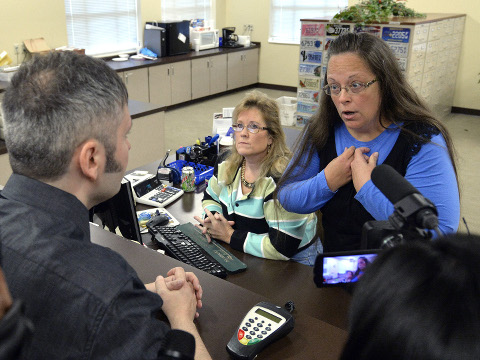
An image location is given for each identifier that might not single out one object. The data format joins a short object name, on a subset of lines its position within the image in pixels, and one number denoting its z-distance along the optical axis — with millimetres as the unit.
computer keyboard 1666
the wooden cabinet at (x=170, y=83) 6480
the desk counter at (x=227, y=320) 1021
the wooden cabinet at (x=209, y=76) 7152
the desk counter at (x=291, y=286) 1461
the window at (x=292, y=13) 7500
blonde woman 1823
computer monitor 1586
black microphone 653
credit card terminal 992
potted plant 4848
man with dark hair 764
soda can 2367
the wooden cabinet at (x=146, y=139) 3807
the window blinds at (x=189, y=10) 7191
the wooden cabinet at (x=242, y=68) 7789
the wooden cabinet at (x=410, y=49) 4906
